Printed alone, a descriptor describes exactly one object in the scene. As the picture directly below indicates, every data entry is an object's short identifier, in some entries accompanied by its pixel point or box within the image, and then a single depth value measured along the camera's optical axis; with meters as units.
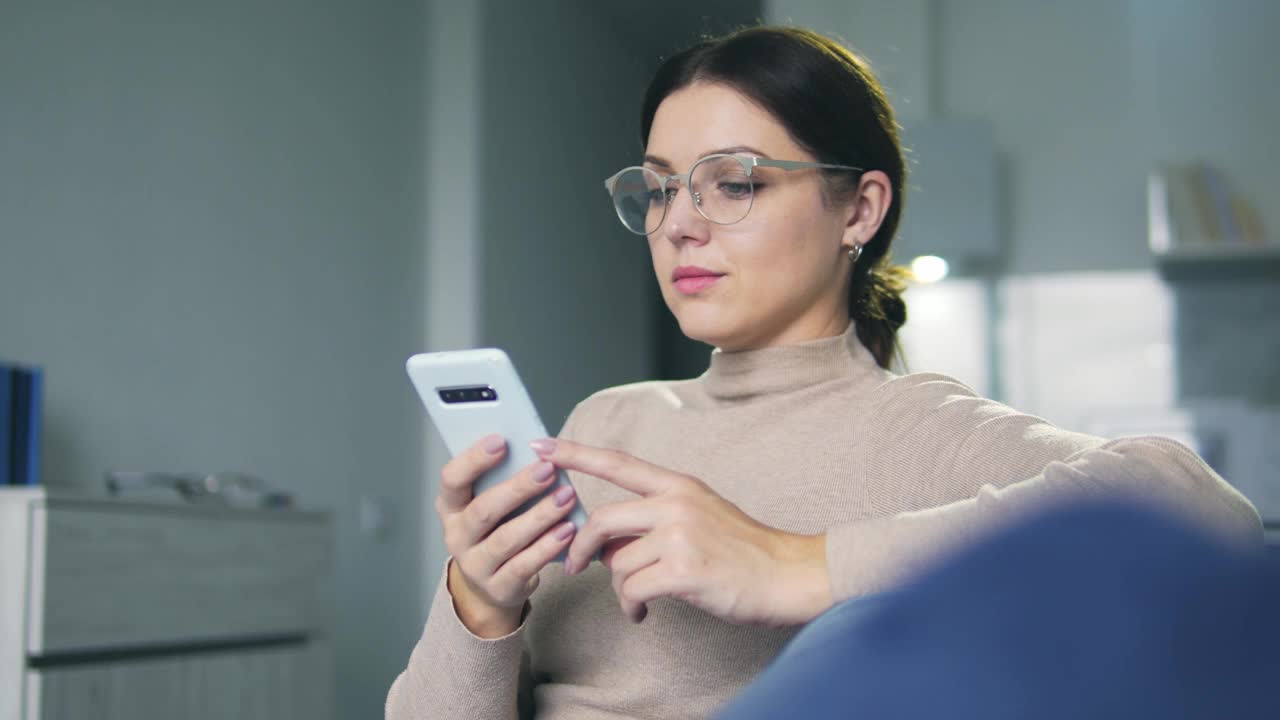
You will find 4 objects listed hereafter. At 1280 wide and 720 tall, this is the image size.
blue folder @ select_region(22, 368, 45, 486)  2.49
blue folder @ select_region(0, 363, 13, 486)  2.46
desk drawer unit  2.25
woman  0.86
